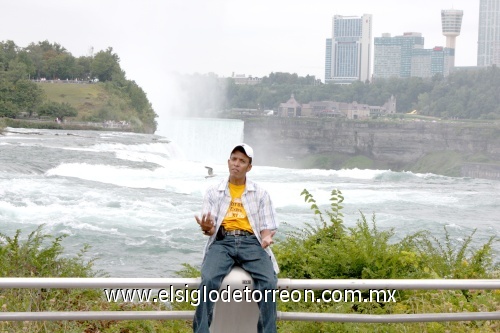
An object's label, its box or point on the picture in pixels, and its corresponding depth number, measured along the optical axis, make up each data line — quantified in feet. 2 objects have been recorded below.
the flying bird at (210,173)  93.69
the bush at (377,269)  14.70
